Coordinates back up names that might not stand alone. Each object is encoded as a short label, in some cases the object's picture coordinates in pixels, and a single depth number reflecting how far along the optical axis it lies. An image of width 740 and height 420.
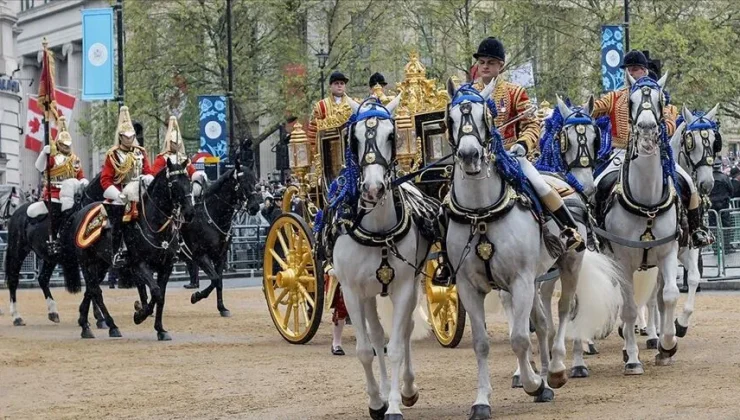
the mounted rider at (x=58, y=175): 20.97
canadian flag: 37.97
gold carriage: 13.99
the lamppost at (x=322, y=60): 48.16
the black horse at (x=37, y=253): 21.05
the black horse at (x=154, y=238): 18.45
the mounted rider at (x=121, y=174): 18.94
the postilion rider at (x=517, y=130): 11.03
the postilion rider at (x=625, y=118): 13.90
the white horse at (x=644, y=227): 12.76
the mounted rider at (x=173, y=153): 18.81
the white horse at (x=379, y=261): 10.34
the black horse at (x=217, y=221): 22.16
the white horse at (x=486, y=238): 10.31
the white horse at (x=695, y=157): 15.53
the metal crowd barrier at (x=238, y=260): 33.28
